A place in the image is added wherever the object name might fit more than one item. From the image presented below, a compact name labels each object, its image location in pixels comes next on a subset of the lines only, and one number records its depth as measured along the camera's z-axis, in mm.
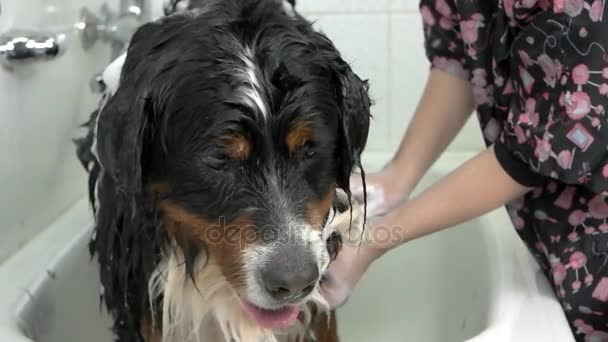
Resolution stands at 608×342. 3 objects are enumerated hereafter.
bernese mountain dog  854
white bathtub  972
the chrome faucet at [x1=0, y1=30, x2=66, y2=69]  1041
